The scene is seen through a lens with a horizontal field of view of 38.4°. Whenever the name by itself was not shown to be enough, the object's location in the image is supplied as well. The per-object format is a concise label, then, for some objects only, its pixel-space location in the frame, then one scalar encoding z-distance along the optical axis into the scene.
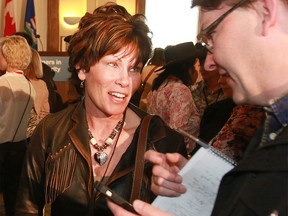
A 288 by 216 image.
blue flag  6.60
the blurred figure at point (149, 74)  3.79
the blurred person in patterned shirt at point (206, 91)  2.67
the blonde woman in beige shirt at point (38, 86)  3.50
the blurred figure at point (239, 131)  1.32
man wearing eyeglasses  0.81
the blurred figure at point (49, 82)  3.86
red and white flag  6.12
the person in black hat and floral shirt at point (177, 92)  2.64
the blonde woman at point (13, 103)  3.17
